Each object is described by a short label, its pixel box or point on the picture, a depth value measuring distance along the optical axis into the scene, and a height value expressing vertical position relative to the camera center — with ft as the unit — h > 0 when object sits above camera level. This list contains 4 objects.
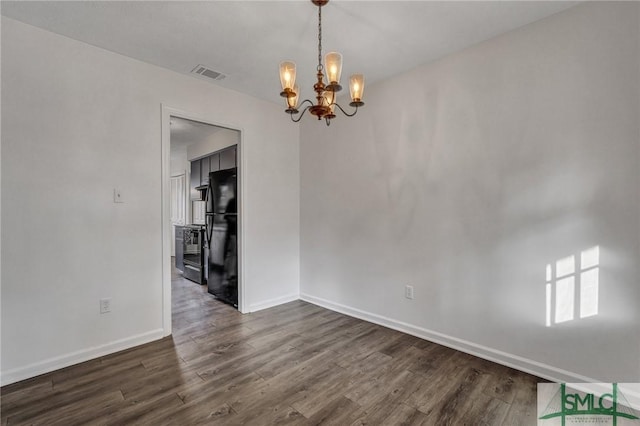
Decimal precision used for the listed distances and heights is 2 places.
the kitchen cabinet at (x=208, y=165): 12.85 +2.30
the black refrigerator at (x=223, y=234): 12.46 -1.09
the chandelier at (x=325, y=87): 5.62 +2.49
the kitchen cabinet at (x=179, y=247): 18.81 -2.43
